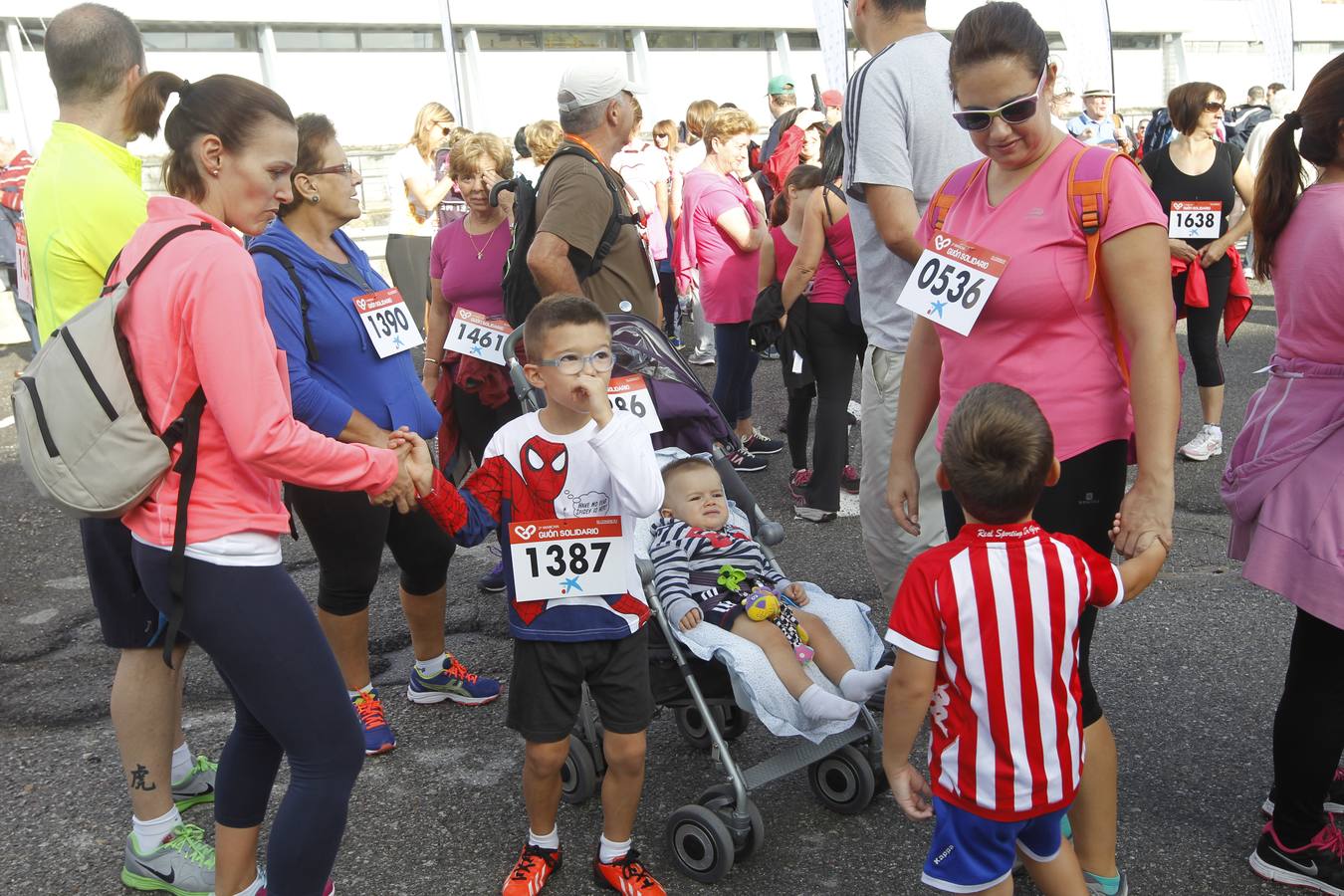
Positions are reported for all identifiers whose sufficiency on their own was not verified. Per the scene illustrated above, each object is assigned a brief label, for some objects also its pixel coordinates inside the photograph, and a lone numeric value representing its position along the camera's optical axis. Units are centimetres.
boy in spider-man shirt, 274
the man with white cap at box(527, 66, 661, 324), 383
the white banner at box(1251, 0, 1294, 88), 1463
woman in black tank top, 611
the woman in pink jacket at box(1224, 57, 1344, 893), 254
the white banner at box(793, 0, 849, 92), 1136
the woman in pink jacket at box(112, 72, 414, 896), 212
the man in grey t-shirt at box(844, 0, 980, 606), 328
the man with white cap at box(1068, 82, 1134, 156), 1041
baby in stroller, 301
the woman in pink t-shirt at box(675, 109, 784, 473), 683
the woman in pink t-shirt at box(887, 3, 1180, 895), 233
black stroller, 286
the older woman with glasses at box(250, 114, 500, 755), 321
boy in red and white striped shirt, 209
